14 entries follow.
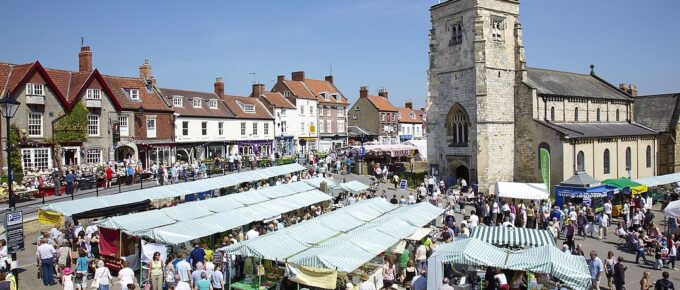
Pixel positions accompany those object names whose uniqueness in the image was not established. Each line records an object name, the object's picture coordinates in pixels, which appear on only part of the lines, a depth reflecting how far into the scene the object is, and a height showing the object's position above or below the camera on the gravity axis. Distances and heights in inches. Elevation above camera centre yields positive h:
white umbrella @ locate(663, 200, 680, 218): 829.2 -128.6
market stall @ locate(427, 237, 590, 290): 493.8 -127.5
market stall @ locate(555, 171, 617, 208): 1069.8 -121.3
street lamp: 534.0 +36.9
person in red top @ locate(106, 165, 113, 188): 1131.3 -76.2
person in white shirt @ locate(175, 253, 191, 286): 540.1 -135.6
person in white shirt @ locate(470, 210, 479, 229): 812.9 -136.6
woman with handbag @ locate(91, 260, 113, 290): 518.9 -138.0
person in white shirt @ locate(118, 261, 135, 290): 507.8 -133.9
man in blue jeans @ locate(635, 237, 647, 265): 726.6 -167.2
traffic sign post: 513.7 -91.5
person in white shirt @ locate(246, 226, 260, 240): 677.4 -124.5
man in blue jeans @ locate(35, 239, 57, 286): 574.9 -133.1
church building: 1396.4 +62.4
